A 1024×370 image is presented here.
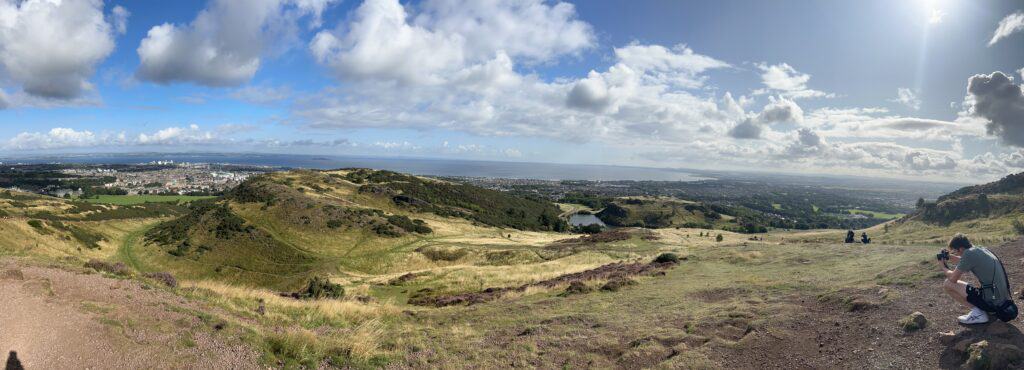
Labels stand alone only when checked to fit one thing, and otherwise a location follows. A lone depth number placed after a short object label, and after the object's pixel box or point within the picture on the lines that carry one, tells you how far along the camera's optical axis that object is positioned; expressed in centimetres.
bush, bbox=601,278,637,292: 2203
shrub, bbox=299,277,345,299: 2633
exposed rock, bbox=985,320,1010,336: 836
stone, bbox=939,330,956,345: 872
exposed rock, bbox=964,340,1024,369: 745
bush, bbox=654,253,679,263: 3098
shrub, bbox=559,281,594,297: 2209
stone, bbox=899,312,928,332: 978
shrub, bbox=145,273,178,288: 1635
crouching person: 878
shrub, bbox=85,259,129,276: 1700
